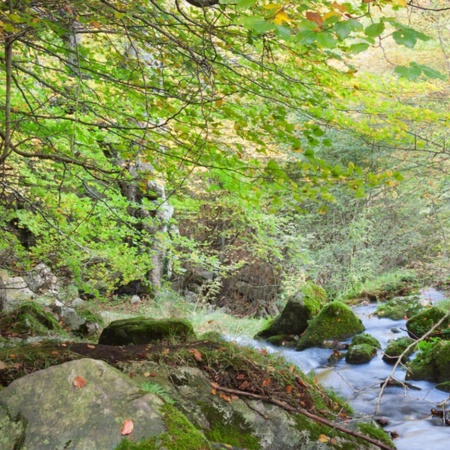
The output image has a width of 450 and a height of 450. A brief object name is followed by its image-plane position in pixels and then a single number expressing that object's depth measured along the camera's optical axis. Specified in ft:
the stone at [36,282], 33.52
